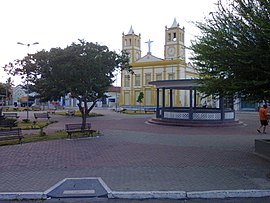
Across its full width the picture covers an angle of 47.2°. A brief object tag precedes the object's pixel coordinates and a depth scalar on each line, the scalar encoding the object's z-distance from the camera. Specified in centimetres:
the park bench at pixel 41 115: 2866
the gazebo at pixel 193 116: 2370
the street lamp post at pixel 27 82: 3405
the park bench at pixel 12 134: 1319
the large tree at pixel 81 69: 1689
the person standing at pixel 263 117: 1798
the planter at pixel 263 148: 1020
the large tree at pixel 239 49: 765
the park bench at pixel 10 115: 2789
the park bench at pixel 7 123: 2135
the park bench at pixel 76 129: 1586
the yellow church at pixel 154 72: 6247
